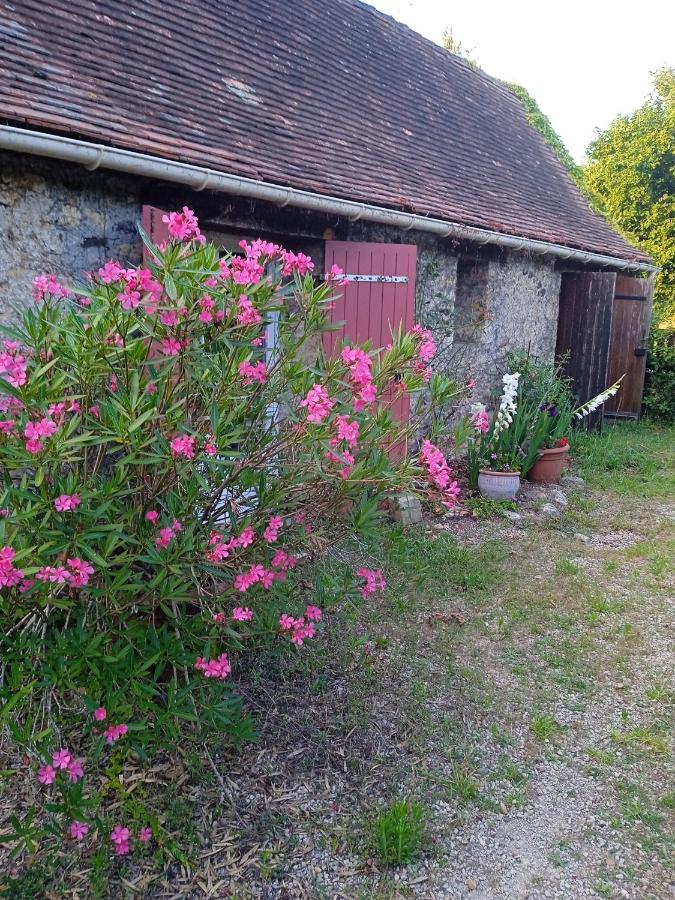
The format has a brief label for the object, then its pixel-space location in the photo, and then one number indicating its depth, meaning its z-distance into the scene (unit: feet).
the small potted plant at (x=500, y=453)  20.86
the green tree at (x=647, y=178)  53.83
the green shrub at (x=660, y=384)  35.45
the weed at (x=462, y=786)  8.91
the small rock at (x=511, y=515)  19.71
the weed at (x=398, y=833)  7.86
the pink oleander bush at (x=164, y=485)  6.68
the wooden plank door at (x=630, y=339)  35.01
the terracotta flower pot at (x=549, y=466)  23.02
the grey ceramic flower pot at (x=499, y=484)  20.80
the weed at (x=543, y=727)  10.25
